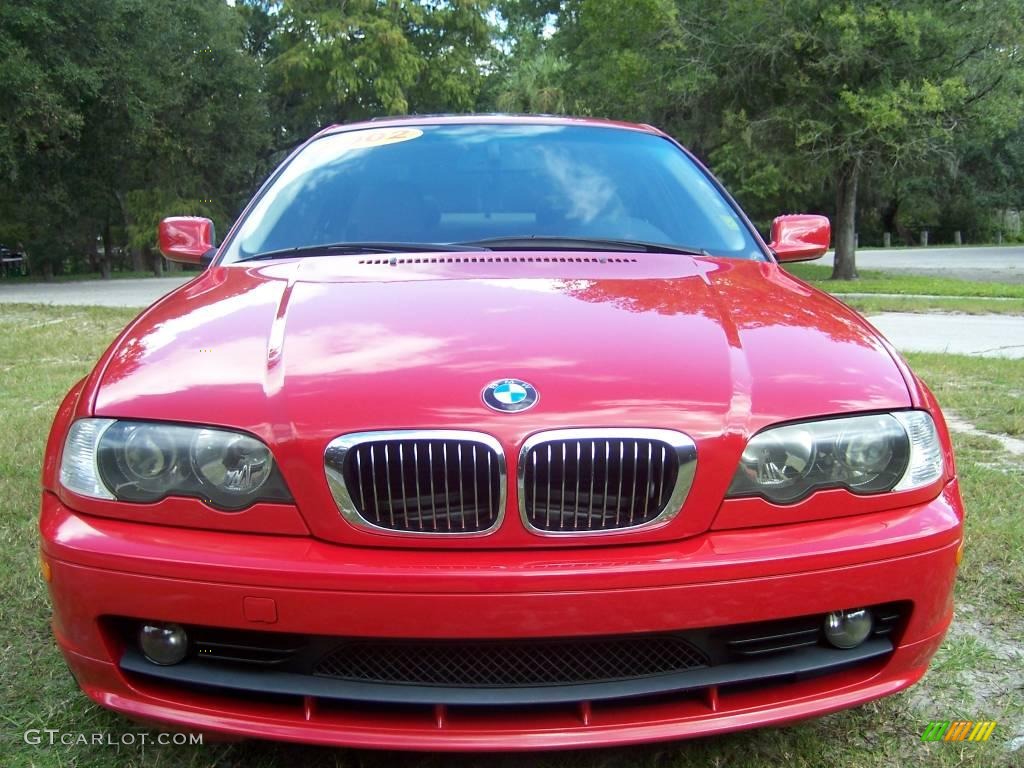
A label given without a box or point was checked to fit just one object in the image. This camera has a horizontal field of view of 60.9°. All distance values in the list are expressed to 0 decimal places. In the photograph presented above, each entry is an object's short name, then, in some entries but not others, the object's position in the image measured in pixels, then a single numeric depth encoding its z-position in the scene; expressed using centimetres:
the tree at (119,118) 1728
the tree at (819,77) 1568
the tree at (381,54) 2436
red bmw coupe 157
